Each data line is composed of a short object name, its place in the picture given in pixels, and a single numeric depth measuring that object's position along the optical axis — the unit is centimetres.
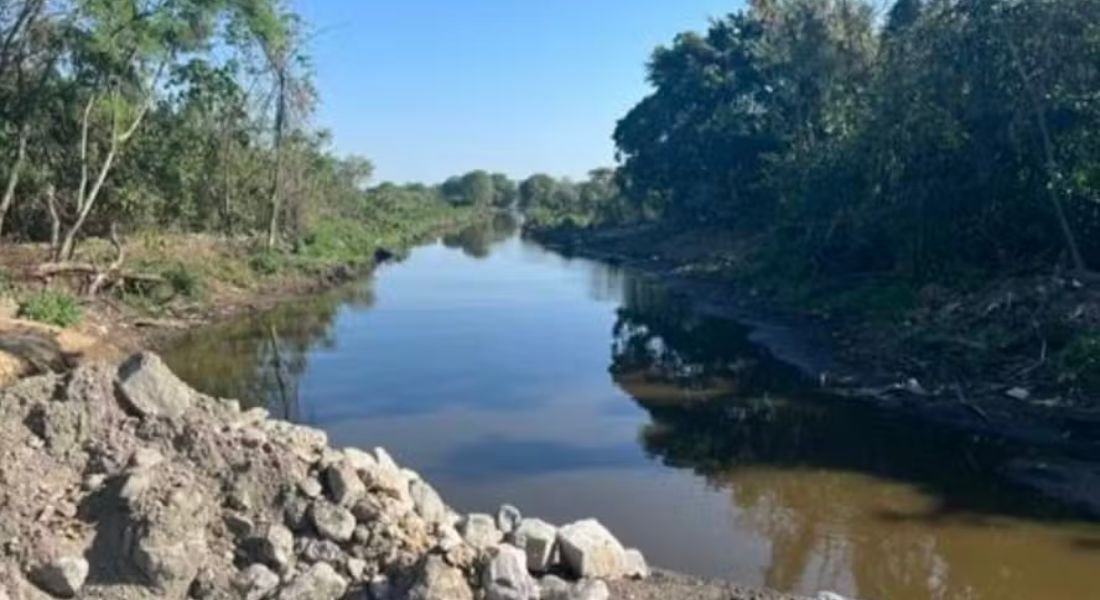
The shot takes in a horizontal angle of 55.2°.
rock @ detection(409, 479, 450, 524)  867
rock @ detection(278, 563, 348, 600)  757
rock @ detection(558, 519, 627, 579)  835
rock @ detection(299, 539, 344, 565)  790
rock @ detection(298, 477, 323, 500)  827
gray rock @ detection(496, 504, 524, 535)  875
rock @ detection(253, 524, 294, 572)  783
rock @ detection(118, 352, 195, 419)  872
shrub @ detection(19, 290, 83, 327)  1923
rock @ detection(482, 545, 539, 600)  768
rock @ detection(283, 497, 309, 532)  812
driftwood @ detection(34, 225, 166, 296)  2367
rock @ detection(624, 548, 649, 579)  873
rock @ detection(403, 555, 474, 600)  740
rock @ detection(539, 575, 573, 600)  785
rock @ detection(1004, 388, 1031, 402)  1614
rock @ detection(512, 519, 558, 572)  830
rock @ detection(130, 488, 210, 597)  752
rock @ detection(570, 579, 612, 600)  780
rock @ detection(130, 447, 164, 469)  815
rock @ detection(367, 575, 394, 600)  765
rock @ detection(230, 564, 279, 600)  762
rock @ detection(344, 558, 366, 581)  783
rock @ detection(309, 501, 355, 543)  802
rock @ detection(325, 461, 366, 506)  827
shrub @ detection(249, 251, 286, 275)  3450
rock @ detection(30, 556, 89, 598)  738
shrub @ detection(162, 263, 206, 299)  2730
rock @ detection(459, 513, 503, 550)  834
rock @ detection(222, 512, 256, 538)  800
